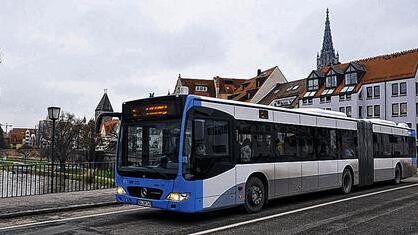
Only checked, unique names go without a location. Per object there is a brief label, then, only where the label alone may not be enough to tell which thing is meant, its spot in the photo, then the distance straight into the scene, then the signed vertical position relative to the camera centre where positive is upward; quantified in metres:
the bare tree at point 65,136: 56.06 +1.17
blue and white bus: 9.21 -0.21
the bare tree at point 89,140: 57.66 +0.67
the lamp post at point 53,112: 17.48 +1.34
